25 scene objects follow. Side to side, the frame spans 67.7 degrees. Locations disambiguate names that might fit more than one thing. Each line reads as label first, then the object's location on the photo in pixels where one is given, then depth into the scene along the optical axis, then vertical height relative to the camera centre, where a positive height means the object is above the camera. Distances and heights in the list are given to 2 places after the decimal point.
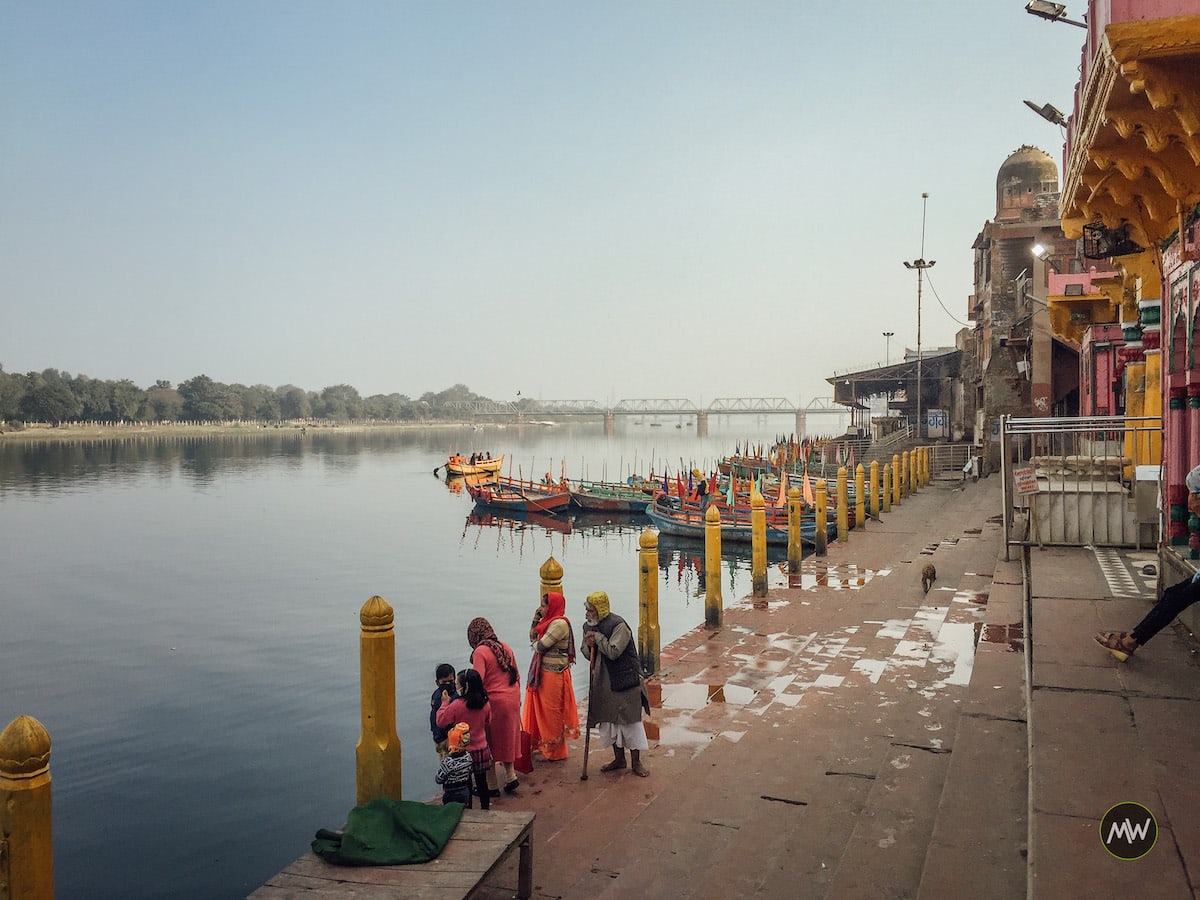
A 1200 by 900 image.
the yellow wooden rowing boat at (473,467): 57.25 -2.84
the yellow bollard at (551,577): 7.36 -1.28
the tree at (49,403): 111.56 +3.31
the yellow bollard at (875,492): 22.19 -1.84
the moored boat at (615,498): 40.29 -3.49
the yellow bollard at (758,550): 13.23 -1.99
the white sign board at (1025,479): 9.72 -0.68
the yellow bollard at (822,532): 16.94 -2.15
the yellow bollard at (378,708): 5.28 -1.71
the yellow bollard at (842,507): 18.75 -1.88
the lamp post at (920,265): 54.62 +9.36
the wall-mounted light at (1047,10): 13.25 +6.05
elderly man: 6.45 -1.93
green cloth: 4.19 -1.98
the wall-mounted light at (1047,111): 20.76 +7.14
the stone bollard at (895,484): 25.09 -1.85
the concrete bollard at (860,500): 20.41 -1.85
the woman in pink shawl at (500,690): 6.11 -1.84
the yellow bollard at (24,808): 3.52 -1.51
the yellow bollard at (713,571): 11.53 -2.04
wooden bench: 3.94 -2.05
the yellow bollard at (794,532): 15.22 -1.93
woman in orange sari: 6.79 -2.03
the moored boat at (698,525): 25.30 -3.34
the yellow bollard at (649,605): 9.76 -2.03
